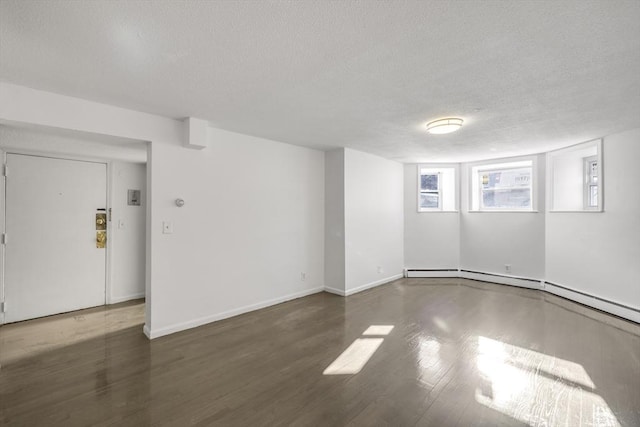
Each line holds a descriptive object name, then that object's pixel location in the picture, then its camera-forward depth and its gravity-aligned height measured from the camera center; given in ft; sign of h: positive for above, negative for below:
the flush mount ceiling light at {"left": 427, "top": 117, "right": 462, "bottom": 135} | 10.48 +3.25
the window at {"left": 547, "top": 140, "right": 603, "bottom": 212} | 14.93 +1.96
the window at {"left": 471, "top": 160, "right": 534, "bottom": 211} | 17.76 +1.78
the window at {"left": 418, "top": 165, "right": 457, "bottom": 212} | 20.31 +1.76
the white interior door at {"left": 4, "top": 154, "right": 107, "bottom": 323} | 11.98 -1.01
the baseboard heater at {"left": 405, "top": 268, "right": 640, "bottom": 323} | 12.32 -3.98
